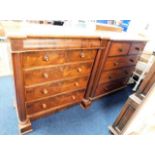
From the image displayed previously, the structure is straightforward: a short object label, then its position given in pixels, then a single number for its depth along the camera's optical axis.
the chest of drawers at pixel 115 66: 1.49
